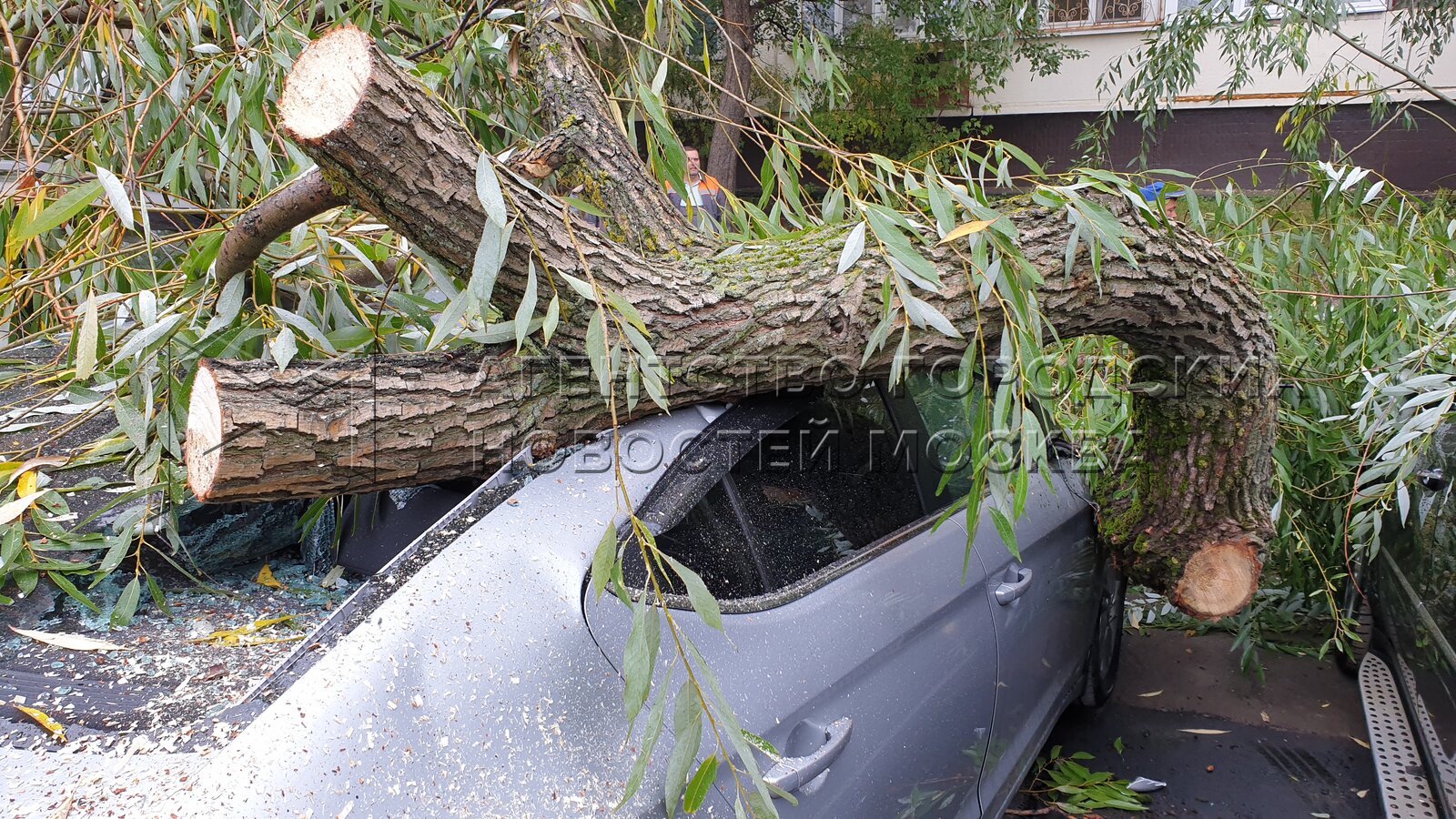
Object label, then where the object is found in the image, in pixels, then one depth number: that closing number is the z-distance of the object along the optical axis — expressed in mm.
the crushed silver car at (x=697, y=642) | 1335
